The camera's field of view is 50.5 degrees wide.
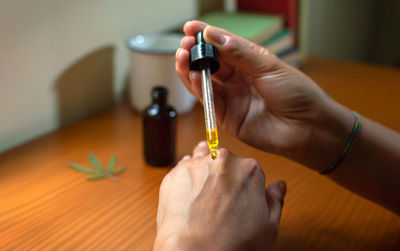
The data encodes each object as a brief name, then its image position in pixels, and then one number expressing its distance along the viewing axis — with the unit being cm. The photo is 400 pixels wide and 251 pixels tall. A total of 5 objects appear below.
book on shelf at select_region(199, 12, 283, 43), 129
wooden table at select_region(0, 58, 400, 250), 70
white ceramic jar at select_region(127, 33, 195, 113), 106
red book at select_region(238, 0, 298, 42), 150
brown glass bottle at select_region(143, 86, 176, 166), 89
